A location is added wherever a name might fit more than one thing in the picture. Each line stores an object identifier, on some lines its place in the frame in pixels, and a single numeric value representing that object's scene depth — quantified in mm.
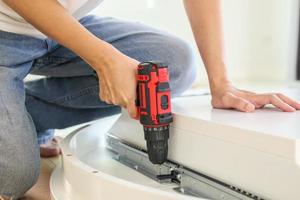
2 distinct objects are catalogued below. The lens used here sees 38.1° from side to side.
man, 780
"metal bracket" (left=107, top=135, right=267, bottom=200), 689
